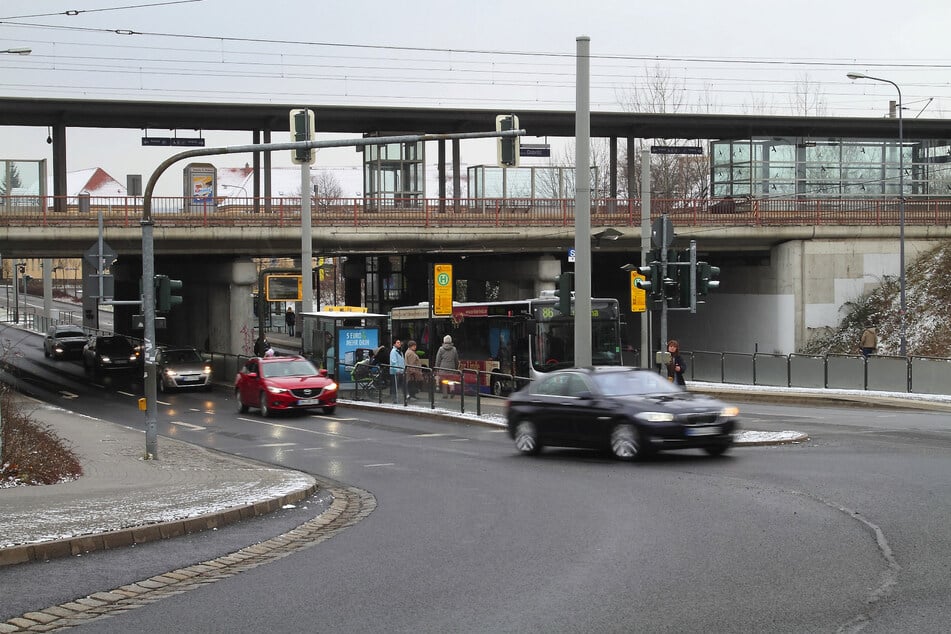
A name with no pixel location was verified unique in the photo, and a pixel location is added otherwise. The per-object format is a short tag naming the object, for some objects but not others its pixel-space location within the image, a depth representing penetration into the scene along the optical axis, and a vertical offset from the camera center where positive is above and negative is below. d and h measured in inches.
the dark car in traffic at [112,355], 2052.2 -84.8
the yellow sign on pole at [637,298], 1259.2 +6.9
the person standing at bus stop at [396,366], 1255.5 -64.7
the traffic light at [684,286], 870.1 +13.3
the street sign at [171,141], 1842.8 +259.3
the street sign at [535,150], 1884.8 +247.7
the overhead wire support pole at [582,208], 891.4 +73.6
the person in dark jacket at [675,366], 1009.2 -53.2
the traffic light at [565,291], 904.9 +10.2
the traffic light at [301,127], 860.0 +129.8
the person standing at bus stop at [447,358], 1231.5 -55.3
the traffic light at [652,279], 877.8 +18.6
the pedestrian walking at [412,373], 1211.0 -69.9
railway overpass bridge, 1686.8 +98.2
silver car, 1700.3 -92.4
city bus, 1342.3 -39.3
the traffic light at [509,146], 854.5 +114.7
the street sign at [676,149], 1989.2 +266.9
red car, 1200.2 -83.0
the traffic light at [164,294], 824.9 +8.3
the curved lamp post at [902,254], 1587.1 +66.7
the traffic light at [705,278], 888.3 +19.4
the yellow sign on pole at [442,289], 1353.3 +18.4
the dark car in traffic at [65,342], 2539.4 -78.0
